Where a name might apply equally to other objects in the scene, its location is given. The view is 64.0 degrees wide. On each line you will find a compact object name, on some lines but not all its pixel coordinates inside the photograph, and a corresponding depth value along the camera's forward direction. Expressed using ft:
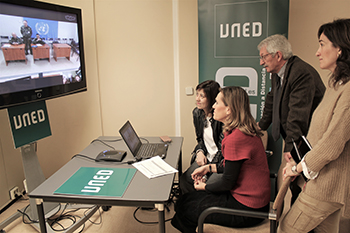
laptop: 7.15
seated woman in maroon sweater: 5.48
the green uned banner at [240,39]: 8.86
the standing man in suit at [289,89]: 6.79
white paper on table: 6.27
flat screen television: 6.44
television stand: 7.65
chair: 5.02
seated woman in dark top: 7.93
